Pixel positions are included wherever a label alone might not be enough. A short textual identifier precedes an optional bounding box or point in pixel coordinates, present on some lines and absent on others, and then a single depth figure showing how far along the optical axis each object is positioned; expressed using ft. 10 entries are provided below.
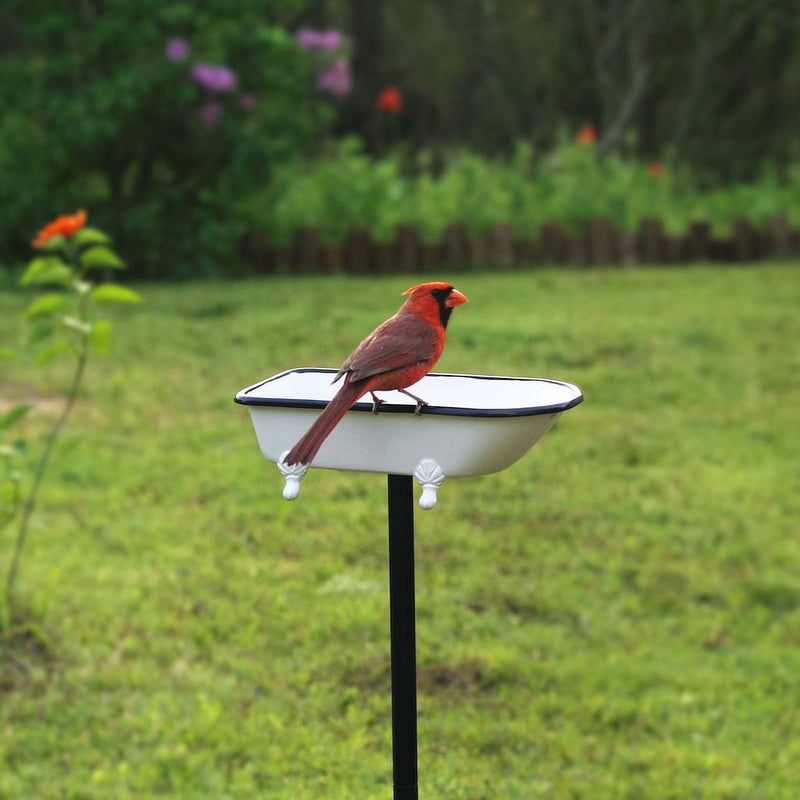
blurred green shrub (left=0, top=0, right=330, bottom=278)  28.71
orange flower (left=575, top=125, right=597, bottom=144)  36.66
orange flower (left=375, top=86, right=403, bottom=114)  39.17
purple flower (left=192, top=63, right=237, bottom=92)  28.73
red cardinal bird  6.99
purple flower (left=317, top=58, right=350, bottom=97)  33.06
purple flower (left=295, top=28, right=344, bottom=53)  32.83
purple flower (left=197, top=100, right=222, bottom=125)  29.37
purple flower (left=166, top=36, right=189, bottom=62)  28.63
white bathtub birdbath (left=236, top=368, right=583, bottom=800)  7.22
